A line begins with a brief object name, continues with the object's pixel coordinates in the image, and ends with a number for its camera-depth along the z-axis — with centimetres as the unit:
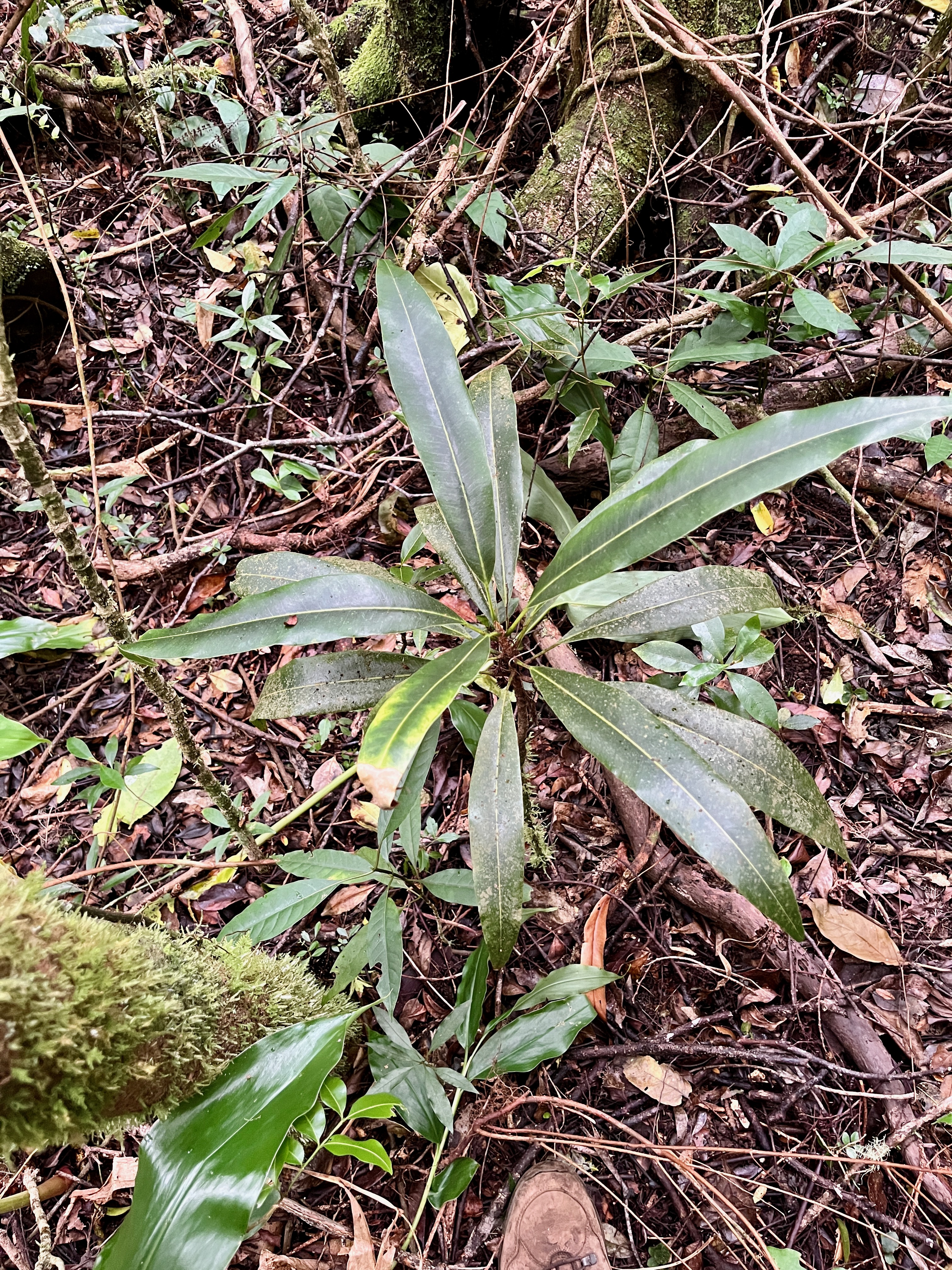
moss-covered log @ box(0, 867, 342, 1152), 67
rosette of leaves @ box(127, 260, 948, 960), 94
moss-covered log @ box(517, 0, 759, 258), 220
